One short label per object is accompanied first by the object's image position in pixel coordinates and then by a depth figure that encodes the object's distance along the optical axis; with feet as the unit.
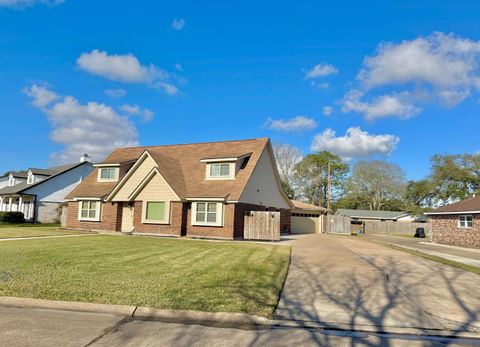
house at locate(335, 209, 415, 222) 180.55
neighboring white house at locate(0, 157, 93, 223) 111.04
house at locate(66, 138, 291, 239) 69.41
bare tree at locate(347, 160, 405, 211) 199.00
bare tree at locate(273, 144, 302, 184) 185.88
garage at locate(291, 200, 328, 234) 112.98
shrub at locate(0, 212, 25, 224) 98.53
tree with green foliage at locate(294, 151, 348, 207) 188.14
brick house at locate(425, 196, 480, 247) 80.02
